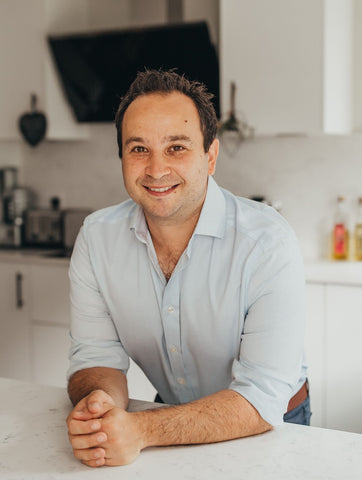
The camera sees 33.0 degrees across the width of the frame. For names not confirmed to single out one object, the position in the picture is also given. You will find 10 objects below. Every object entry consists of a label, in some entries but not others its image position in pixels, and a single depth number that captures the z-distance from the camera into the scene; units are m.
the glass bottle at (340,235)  2.98
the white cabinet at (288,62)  2.62
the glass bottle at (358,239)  2.94
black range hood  2.91
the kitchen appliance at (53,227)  3.42
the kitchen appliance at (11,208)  3.60
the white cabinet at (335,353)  2.53
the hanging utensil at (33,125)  3.24
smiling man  1.27
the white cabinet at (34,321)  3.09
